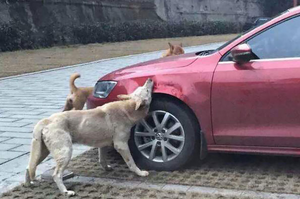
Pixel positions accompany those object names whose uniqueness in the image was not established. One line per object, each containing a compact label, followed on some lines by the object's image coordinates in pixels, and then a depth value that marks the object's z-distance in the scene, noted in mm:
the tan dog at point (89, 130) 4867
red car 4922
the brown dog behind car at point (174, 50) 9219
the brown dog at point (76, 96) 6625
